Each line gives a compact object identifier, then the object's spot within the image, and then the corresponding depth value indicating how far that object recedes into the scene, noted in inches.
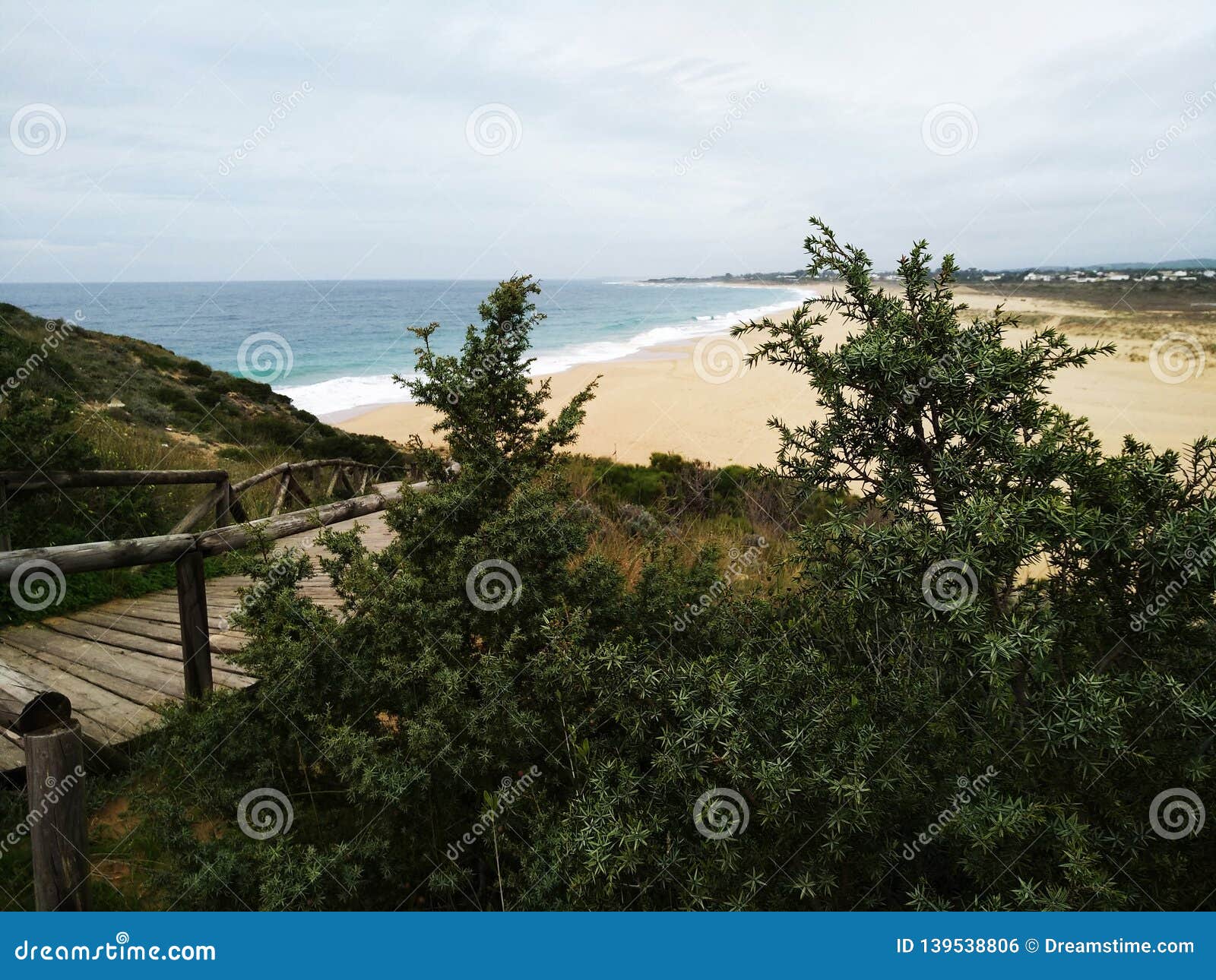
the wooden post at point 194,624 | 140.9
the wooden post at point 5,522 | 209.8
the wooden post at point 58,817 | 86.2
